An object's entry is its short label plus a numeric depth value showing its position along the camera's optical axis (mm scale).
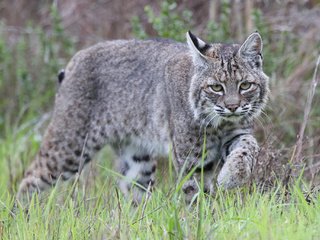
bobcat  11656
